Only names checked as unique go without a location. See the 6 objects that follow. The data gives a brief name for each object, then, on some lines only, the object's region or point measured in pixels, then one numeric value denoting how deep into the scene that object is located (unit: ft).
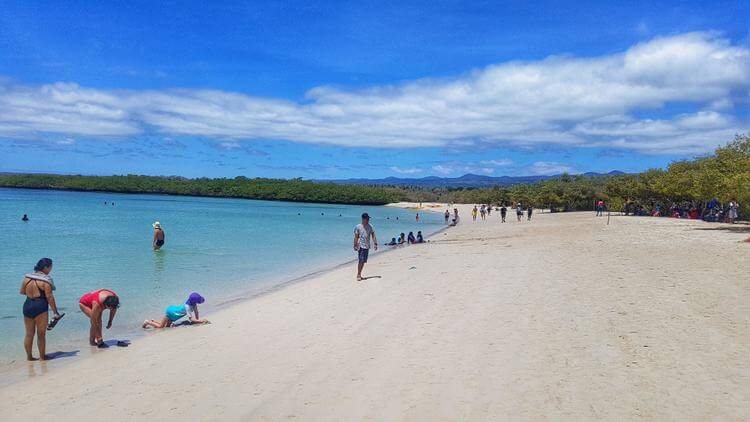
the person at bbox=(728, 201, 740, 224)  82.79
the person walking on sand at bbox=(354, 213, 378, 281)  43.14
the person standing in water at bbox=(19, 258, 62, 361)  24.40
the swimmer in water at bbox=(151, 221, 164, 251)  73.67
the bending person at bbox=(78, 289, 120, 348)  27.63
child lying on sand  32.45
